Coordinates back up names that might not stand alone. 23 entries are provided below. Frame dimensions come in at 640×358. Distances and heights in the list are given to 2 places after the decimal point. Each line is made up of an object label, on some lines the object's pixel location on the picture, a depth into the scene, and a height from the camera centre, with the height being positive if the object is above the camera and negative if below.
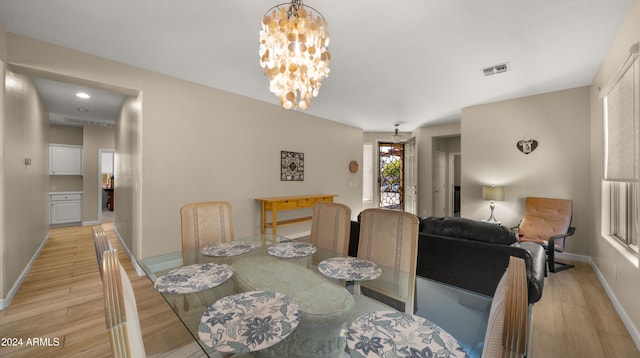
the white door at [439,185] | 6.43 -0.17
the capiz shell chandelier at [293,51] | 1.46 +0.76
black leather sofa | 1.75 -0.56
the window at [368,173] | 7.03 +0.15
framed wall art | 4.61 +0.24
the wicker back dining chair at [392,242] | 1.56 -0.45
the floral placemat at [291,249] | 1.86 -0.55
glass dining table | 0.87 -0.57
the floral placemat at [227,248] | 1.86 -0.55
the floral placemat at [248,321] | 0.86 -0.55
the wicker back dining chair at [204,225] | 2.09 -0.41
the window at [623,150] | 1.91 +0.25
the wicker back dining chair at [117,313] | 0.59 -0.33
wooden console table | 4.05 -0.46
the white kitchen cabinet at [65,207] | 5.75 -0.69
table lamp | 4.04 -0.23
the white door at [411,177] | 5.94 +0.04
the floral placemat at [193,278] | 1.28 -0.55
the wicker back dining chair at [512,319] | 0.53 -0.31
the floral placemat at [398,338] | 0.81 -0.56
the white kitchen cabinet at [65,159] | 5.80 +0.45
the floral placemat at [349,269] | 1.46 -0.56
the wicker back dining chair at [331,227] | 2.06 -0.41
